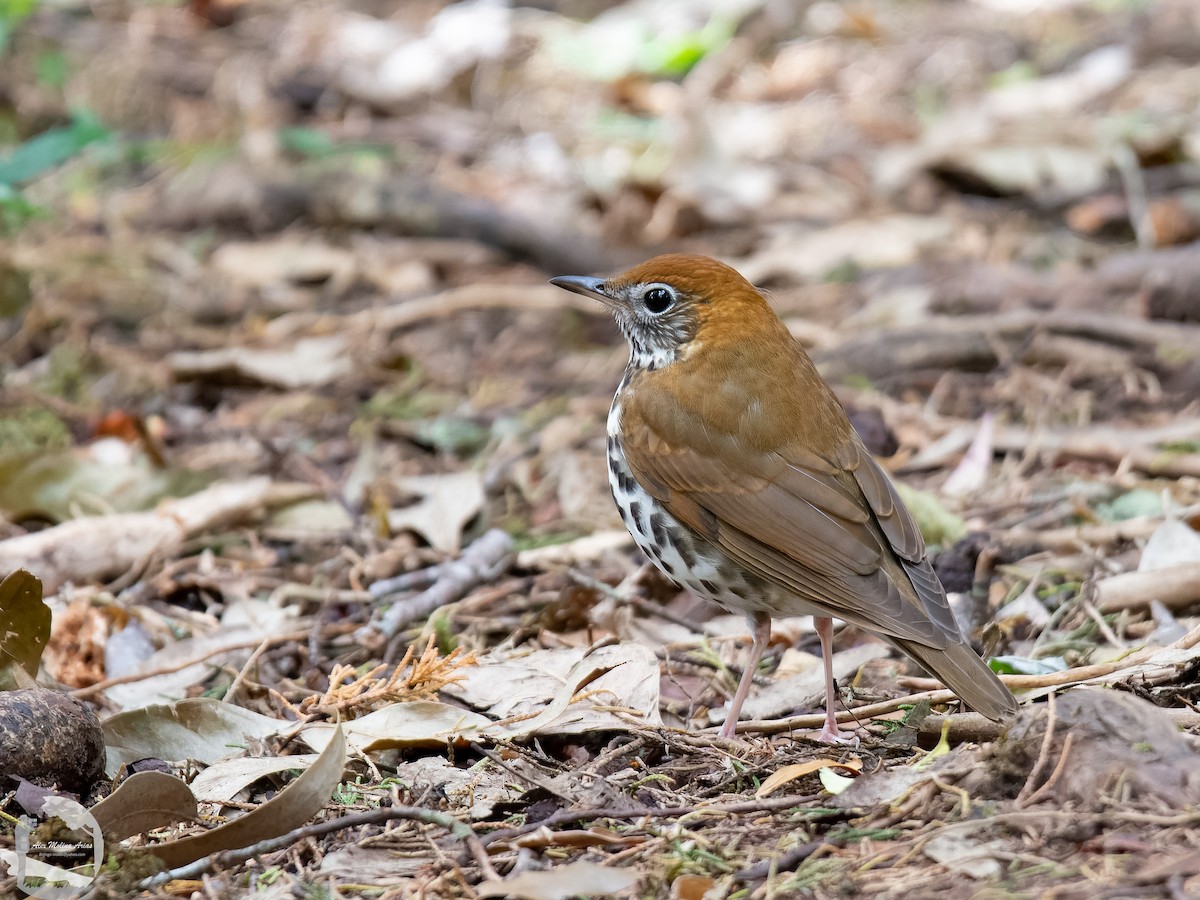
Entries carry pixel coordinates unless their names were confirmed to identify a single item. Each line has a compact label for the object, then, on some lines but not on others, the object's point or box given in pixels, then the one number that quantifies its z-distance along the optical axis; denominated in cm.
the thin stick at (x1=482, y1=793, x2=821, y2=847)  581
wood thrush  742
